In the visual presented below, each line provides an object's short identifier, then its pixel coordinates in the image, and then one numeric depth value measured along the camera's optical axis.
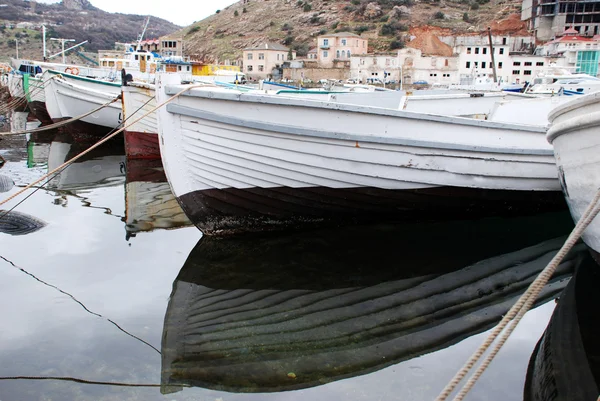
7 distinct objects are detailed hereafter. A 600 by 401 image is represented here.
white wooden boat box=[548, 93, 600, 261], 4.69
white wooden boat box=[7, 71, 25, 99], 29.78
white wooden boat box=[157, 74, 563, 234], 6.16
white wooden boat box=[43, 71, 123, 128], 15.24
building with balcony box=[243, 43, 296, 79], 67.56
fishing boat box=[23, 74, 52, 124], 21.69
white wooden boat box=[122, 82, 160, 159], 11.90
